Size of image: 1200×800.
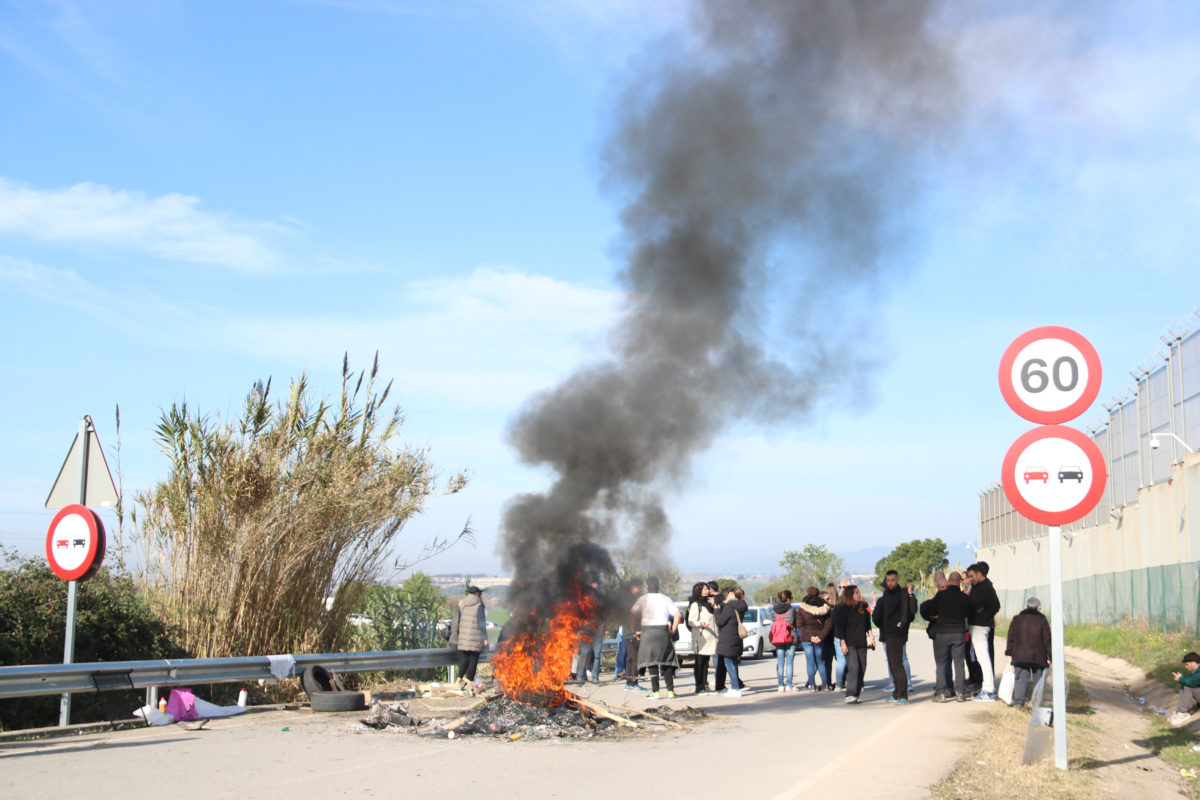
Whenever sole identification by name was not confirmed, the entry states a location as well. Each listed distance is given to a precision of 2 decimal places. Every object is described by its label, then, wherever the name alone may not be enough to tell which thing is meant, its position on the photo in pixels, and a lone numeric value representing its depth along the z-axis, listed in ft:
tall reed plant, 41.86
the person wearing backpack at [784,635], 51.72
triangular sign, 33.55
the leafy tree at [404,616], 51.37
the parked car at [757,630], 82.84
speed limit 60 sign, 24.61
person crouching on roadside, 38.11
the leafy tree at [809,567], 246.47
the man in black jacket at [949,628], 43.01
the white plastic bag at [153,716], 33.99
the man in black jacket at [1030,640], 36.83
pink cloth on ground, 34.73
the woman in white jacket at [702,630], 50.70
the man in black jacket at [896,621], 44.57
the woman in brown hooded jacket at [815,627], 49.67
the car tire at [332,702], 38.11
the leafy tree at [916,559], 363.21
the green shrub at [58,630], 34.88
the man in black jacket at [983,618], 43.19
